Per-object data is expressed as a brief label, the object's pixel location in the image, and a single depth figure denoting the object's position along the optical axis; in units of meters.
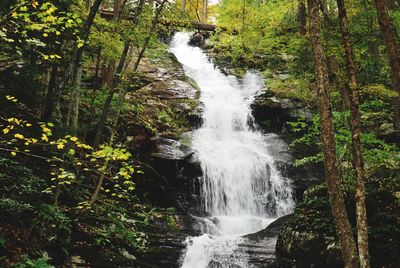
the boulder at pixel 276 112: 17.42
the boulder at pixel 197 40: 28.03
